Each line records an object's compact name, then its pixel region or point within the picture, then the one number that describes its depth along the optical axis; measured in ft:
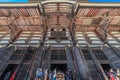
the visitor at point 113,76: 11.04
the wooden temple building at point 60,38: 15.00
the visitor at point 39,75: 10.79
